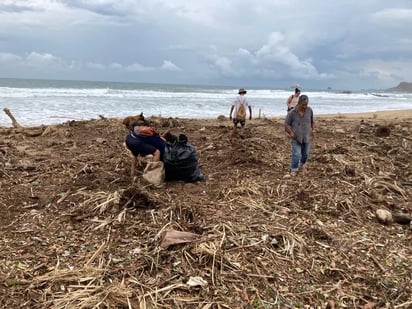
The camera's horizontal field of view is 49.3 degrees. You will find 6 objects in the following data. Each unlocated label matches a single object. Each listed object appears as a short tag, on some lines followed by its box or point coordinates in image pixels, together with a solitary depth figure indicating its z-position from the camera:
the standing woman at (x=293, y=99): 9.51
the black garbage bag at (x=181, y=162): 5.93
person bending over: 5.94
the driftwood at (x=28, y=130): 10.38
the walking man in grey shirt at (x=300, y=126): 6.50
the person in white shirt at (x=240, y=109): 9.88
